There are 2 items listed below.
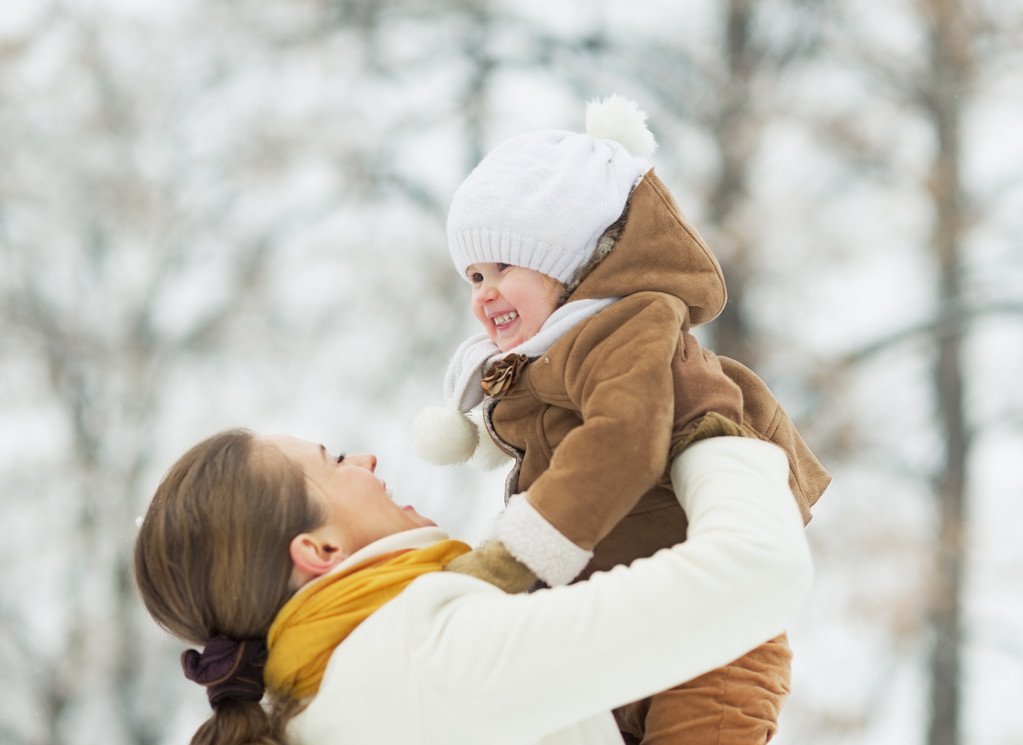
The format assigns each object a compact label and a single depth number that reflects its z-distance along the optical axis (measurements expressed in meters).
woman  4.11
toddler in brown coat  4.18
